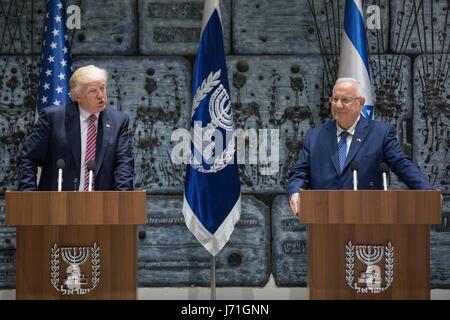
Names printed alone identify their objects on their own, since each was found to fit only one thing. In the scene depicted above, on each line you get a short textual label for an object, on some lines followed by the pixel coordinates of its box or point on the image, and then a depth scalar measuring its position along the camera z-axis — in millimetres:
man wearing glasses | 7840
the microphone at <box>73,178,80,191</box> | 7316
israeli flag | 9937
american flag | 9906
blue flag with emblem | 9805
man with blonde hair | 7867
